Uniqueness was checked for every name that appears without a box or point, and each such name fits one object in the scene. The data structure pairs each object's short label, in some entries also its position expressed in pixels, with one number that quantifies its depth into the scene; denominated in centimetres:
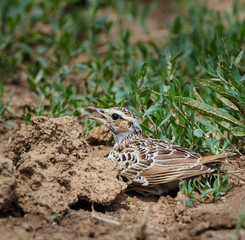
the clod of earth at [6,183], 858
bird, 1027
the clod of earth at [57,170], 905
